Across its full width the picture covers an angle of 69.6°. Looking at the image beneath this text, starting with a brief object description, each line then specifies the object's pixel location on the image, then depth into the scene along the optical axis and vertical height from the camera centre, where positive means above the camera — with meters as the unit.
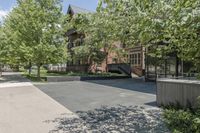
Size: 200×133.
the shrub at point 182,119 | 4.05 -1.65
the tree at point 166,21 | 2.57 +0.90
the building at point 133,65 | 13.53 +0.31
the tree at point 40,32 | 14.66 +3.79
